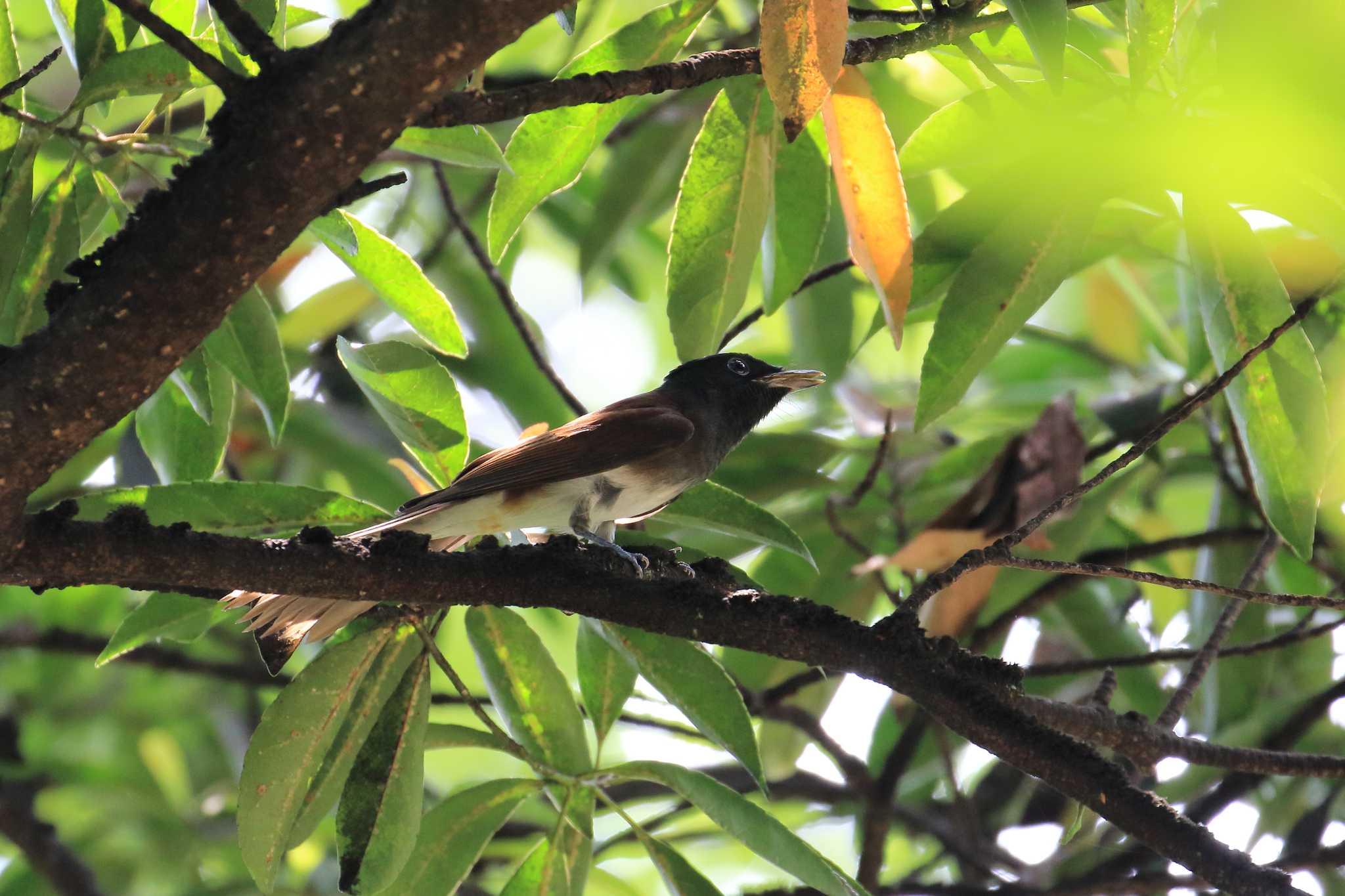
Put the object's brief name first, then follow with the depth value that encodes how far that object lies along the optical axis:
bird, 6.72
